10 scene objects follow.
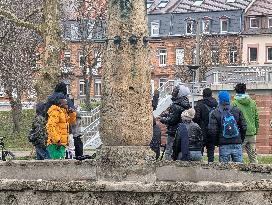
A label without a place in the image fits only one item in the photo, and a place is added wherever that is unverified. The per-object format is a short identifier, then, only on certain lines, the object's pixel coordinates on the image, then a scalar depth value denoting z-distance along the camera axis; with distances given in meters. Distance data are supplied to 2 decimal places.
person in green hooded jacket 14.80
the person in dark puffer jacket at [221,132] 12.30
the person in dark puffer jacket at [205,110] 14.51
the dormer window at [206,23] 77.06
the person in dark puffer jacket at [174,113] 14.00
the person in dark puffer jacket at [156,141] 15.27
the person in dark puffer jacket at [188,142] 12.02
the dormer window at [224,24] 76.94
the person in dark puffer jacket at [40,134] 15.96
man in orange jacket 13.61
